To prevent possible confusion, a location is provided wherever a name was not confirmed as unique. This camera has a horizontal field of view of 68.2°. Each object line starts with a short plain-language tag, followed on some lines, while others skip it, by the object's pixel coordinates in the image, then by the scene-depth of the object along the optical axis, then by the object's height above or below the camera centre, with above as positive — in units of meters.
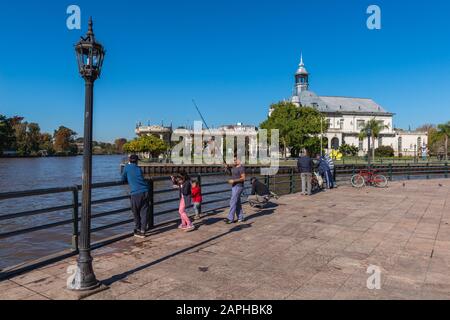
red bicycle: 18.88 -1.21
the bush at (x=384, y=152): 90.41 +1.67
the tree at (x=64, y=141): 173.38 +9.36
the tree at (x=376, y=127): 87.18 +8.44
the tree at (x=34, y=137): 148.50 +10.24
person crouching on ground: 11.95 -1.26
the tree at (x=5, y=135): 126.19 +9.42
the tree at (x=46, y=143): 162.43 +7.81
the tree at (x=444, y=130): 93.16 +8.18
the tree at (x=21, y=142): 143.12 +7.29
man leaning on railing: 7.77 -0.82
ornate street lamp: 4.82 +0.17
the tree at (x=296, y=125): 72.75 +7.49
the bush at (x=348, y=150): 92.38 +2.27
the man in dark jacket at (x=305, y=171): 15.45 -0.60
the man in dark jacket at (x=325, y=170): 18.06 -0.64
